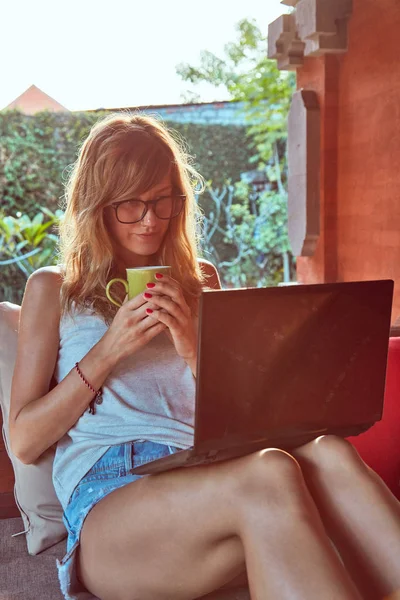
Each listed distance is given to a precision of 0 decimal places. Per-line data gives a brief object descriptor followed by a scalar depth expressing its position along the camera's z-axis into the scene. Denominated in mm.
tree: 6289
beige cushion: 1603
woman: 1176
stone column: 3656
